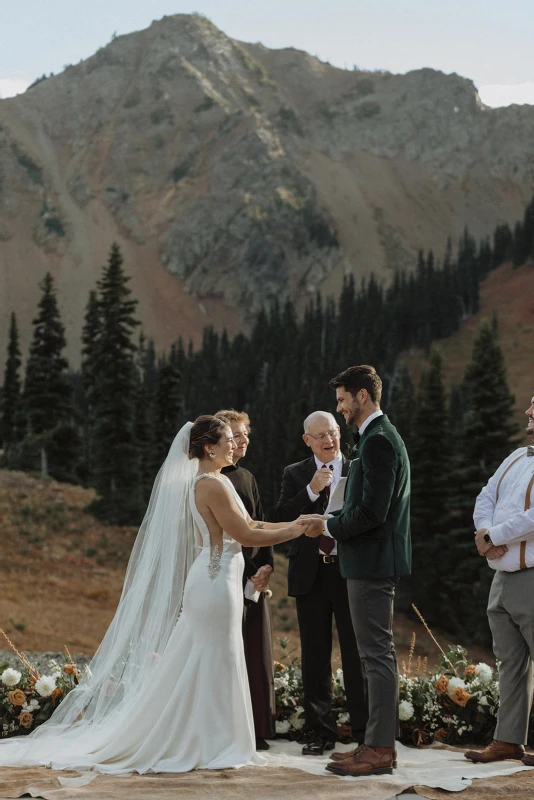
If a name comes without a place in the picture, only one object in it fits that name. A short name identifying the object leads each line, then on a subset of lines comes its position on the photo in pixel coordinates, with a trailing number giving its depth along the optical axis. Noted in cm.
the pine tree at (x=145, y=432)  4616
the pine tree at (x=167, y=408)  4347
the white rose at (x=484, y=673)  829
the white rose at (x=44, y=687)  841
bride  691
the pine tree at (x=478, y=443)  4084
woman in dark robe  790
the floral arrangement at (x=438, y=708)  807
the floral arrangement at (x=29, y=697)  837
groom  675
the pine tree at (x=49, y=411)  4334
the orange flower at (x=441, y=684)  820
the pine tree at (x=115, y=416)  3762
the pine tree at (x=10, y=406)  5150
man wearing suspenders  686
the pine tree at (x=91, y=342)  4044
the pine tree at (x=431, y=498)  4122
